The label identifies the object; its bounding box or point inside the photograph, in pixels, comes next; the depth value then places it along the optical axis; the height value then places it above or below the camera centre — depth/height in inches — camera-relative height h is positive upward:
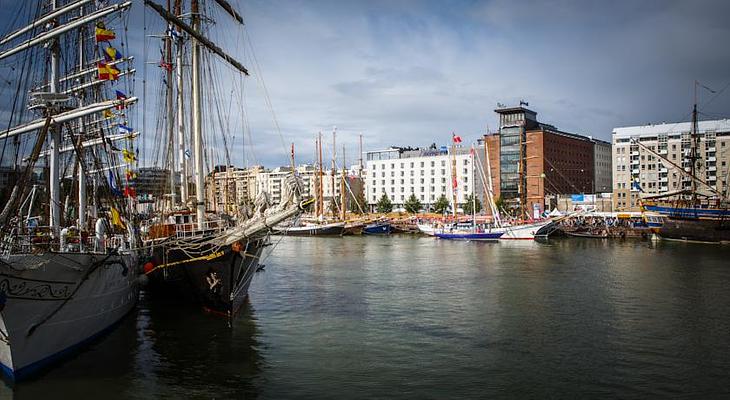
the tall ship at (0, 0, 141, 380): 713.6 -62.7
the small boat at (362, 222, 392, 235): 4756.4 -169.9
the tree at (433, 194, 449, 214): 6038.4 +26.7
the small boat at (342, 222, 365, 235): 4682.6 -156.9
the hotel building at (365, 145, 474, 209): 6382.9 +387.3
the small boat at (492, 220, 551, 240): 3649.1 -158.3
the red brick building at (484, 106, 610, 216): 5738.2 +490.5
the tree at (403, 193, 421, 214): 6392.7 +34.1
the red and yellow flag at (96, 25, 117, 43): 1064.2 +338.4
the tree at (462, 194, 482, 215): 5851.4 +10.0
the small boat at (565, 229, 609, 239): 3818.9 -200.6
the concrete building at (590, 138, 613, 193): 7076.8 +483.7
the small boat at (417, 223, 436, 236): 4245.8 -160.5
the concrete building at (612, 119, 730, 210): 5285.4 +442.2
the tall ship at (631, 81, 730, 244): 3272.6 -93.3
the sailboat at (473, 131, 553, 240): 3649.1 -149.2
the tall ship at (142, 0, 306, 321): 986.7 -48.8
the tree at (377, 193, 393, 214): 6432.1 +39.2
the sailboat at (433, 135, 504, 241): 3703.2 -170.0
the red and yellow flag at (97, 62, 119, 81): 976.9 +244.2
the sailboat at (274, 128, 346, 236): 4643.2 -155.7
